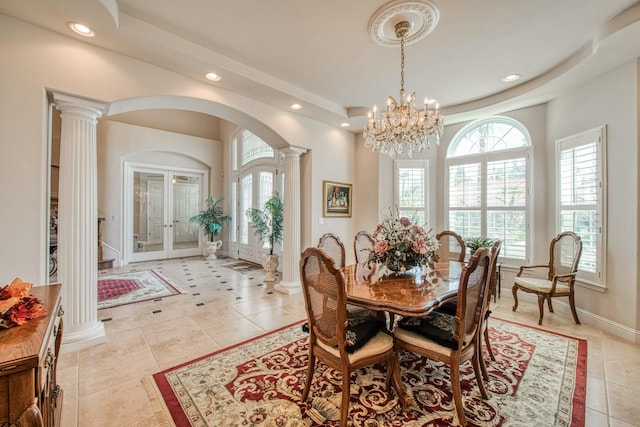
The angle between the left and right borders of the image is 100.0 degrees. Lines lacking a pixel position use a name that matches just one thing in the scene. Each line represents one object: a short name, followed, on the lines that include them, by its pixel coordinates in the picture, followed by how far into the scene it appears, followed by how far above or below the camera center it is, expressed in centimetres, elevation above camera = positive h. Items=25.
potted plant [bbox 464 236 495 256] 423 -46
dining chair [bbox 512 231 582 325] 336 -80
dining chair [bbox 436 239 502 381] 204 -88
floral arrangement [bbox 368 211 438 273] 237 -30
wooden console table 86 -54
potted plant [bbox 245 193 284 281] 496 -26
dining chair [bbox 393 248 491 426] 174 -84
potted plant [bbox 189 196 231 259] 784 -27
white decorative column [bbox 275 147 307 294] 461 -11
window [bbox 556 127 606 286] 327 +25
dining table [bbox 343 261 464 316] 179 -60
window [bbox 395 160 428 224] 519 +50
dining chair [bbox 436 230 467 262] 358 -54
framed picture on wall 495 +29
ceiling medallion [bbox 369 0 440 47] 230 +178
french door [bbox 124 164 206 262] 727 +5
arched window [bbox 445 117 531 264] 434 +52
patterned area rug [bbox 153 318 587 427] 179 -136
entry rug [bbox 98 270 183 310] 417 -133
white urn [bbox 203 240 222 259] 780 -103
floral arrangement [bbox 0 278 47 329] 110 -40
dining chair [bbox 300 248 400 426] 166 -81
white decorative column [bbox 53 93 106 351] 260 -7
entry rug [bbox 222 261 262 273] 648 -133
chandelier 282 +96
